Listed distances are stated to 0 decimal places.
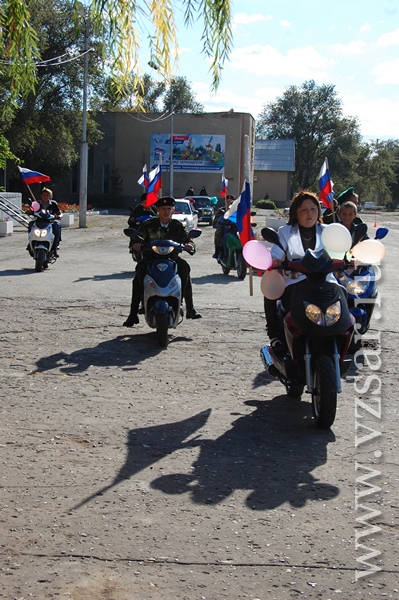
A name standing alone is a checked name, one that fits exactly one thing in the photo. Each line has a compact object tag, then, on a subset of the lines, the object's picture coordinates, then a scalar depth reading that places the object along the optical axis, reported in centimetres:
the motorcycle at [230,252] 1644
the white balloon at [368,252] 653
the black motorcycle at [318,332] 579
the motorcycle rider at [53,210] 1672
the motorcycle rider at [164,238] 969
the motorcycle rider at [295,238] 651
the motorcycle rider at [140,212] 1623
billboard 6031
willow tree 592
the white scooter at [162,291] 911
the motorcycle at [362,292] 888
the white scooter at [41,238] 1620
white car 3171
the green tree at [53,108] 4638
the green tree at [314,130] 9606
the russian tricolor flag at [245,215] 795
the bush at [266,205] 6988
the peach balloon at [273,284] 634
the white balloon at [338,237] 618
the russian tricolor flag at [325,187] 1144
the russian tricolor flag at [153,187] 1450
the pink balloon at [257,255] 620
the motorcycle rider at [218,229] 1730
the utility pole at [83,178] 3469
